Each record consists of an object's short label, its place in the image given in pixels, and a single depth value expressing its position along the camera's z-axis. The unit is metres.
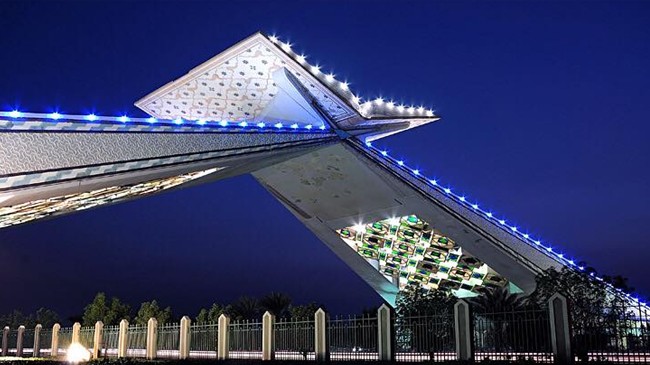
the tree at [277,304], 30.47
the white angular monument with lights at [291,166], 12.52
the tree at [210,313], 31.18
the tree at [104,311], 35.06
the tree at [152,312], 33.44
